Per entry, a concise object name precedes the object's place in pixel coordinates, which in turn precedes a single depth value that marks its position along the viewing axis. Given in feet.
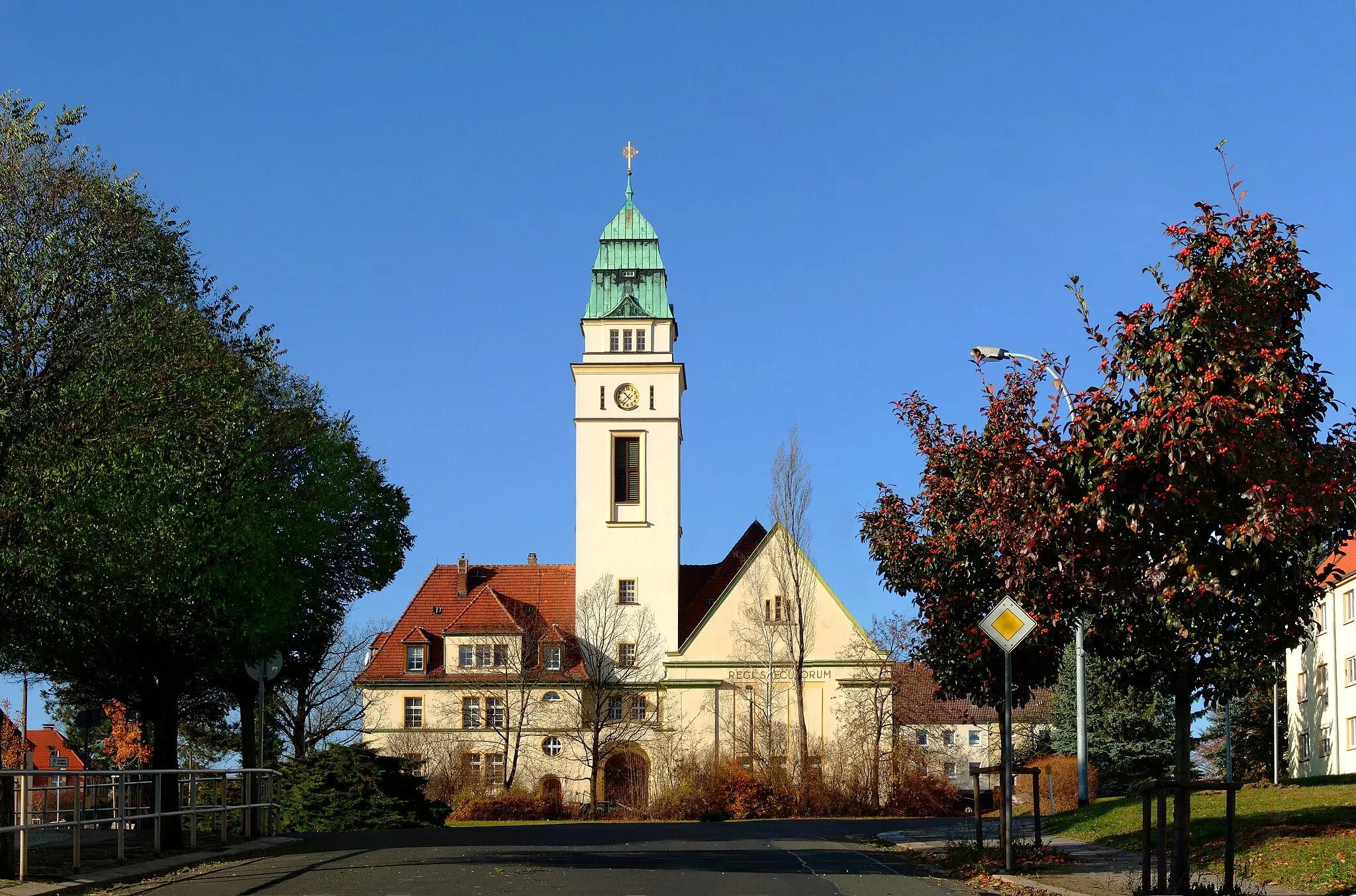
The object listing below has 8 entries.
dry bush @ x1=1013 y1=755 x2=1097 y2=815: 125.59
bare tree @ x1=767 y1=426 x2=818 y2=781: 208.74
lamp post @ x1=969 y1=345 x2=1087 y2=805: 94.53
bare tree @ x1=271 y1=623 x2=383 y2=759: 206.80
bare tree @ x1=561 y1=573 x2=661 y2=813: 222.89
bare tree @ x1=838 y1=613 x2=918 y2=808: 205.67
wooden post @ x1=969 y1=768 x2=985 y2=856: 61.79
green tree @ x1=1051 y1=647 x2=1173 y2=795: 173.47
